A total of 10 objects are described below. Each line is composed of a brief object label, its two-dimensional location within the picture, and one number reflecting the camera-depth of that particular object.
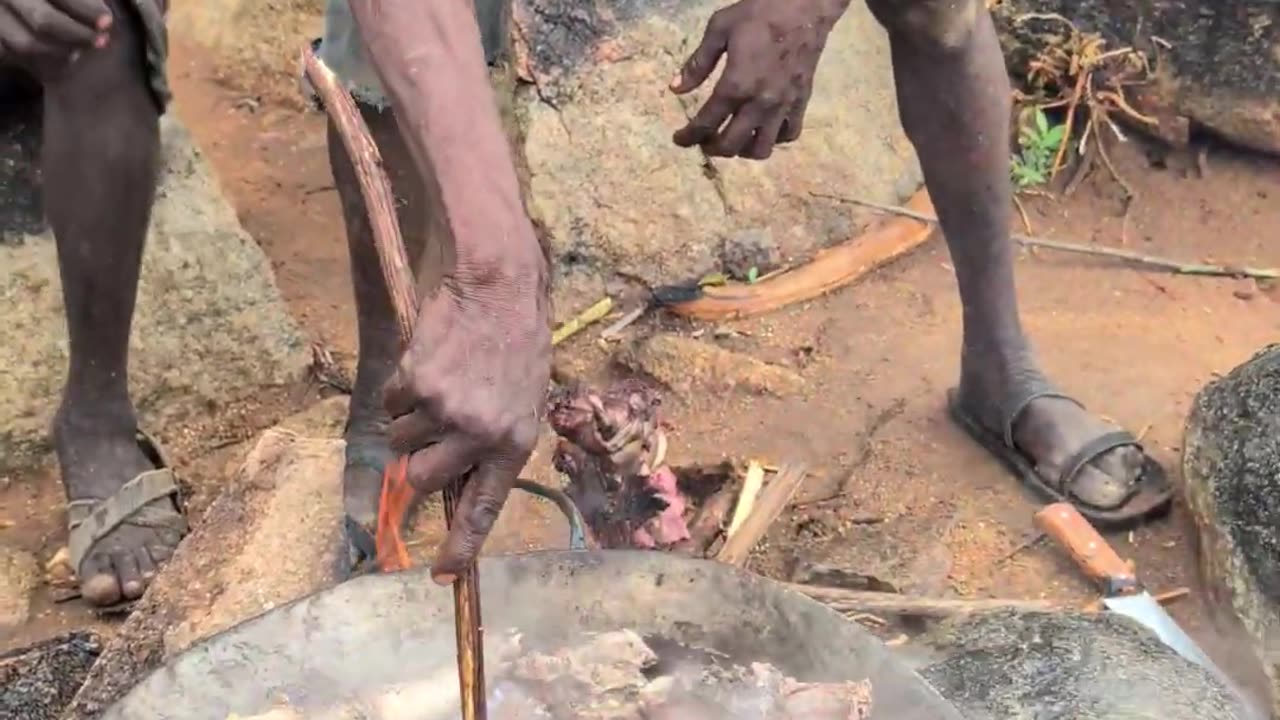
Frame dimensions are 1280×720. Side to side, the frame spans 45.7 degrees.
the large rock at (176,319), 3.13
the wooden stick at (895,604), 2.53
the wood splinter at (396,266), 1.39
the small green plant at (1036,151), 4.23
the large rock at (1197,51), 4.06
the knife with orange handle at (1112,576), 2.45
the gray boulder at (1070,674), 1.98
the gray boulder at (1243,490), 2.44
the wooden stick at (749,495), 2.83
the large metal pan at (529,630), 1.49
